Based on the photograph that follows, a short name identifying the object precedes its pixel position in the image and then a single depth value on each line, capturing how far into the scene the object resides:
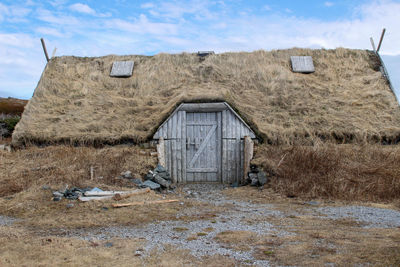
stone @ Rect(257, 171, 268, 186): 12.26
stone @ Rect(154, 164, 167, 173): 12.98
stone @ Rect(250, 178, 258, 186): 12.55
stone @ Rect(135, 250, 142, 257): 5.71
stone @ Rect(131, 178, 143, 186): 11.75
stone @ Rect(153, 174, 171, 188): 12.36
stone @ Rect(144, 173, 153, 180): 12.47
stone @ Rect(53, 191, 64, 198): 9.74
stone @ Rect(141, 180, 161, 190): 11.81
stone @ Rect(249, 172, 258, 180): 12.77
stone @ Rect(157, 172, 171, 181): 12.91
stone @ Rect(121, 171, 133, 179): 11.96
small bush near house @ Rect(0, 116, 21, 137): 21.75
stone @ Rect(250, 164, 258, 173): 13.01
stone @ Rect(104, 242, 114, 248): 6.20
